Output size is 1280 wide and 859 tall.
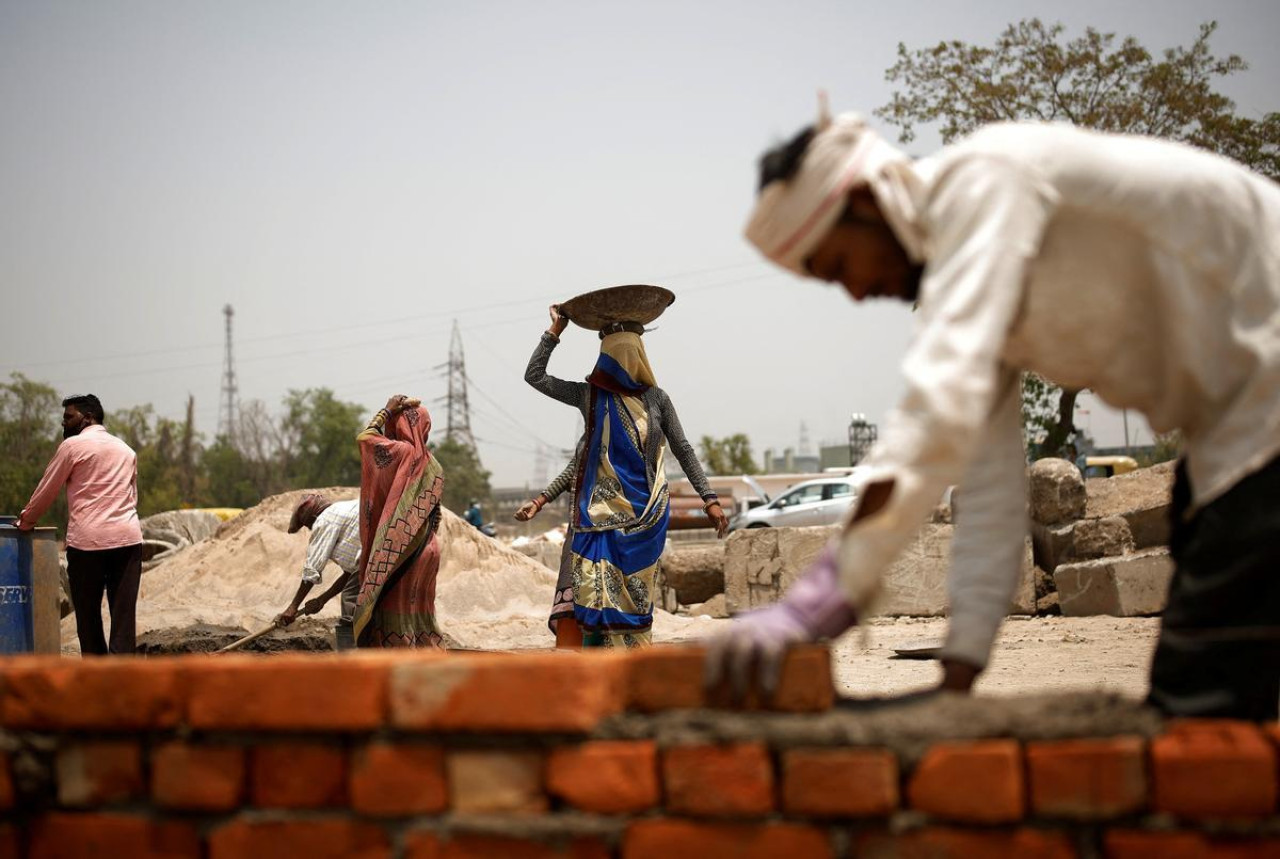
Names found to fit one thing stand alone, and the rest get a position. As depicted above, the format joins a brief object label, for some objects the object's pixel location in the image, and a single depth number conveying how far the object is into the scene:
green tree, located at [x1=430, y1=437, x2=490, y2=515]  64.12
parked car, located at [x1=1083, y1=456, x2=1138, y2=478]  30.08
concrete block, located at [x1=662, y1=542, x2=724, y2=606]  13.42
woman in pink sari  7.04
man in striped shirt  7.94
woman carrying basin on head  6.29
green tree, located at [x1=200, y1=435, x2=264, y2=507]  57.00
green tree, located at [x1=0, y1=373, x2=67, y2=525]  38.03
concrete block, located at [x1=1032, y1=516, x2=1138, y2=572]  9.53
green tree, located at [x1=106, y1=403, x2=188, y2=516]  46.78
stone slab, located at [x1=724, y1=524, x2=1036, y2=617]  10.54
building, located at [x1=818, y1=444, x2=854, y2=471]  91.00
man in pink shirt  7.28
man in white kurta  1.85
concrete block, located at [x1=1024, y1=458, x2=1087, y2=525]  10.01
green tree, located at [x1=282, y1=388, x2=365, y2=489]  60.28
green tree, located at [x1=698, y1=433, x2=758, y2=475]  74.31
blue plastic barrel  6.80
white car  22.33
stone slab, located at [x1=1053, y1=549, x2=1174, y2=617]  8.91
